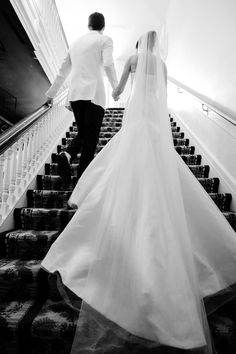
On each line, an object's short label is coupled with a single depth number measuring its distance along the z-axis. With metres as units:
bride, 1.02
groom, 2.26
